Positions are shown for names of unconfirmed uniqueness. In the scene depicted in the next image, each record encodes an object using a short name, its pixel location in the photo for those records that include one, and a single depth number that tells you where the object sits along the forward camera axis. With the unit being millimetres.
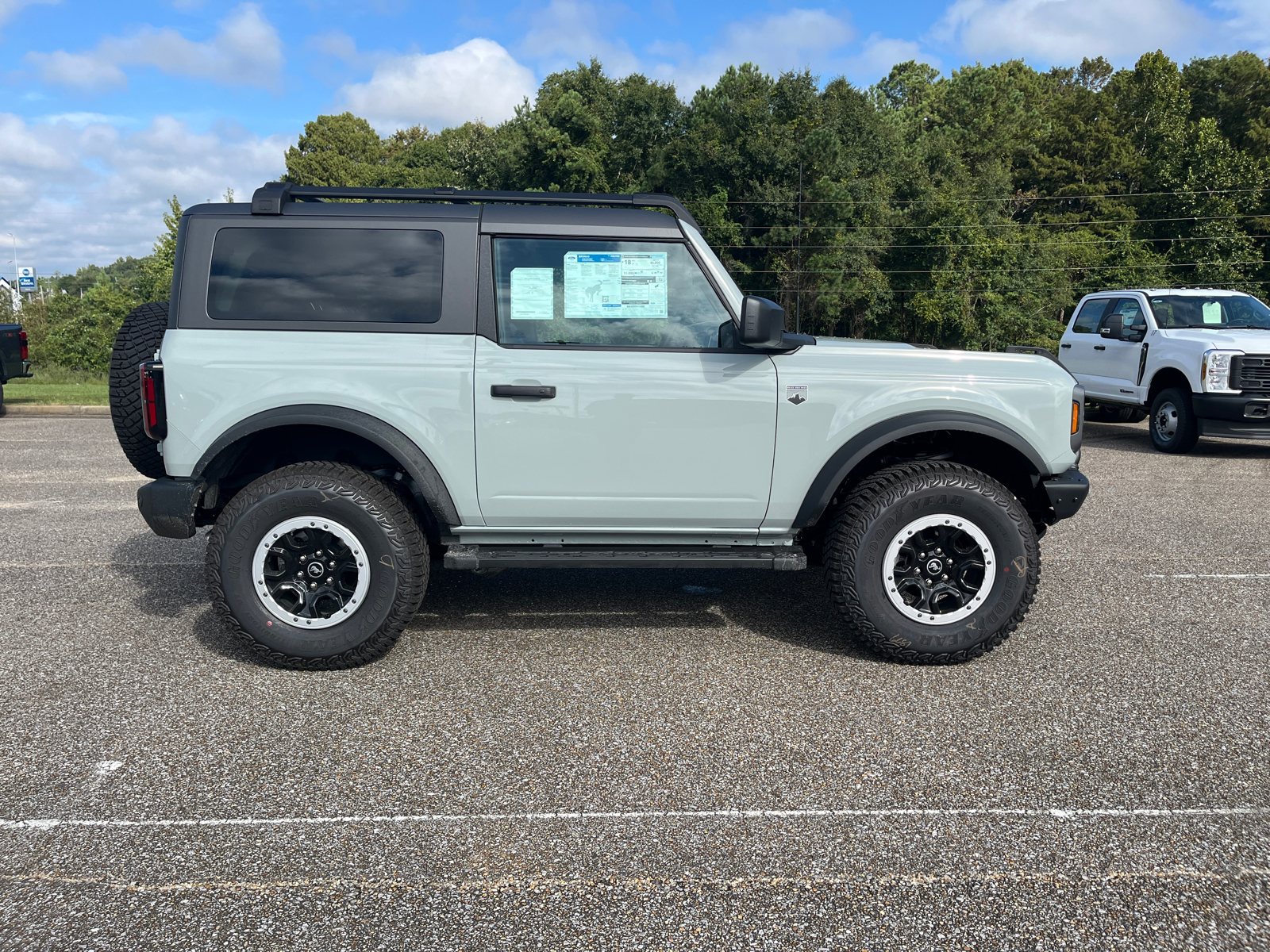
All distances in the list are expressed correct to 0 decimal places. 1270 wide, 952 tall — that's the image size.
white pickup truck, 10820
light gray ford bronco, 4234
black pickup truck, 13906
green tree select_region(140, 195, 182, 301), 33031
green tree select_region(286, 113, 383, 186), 91812
